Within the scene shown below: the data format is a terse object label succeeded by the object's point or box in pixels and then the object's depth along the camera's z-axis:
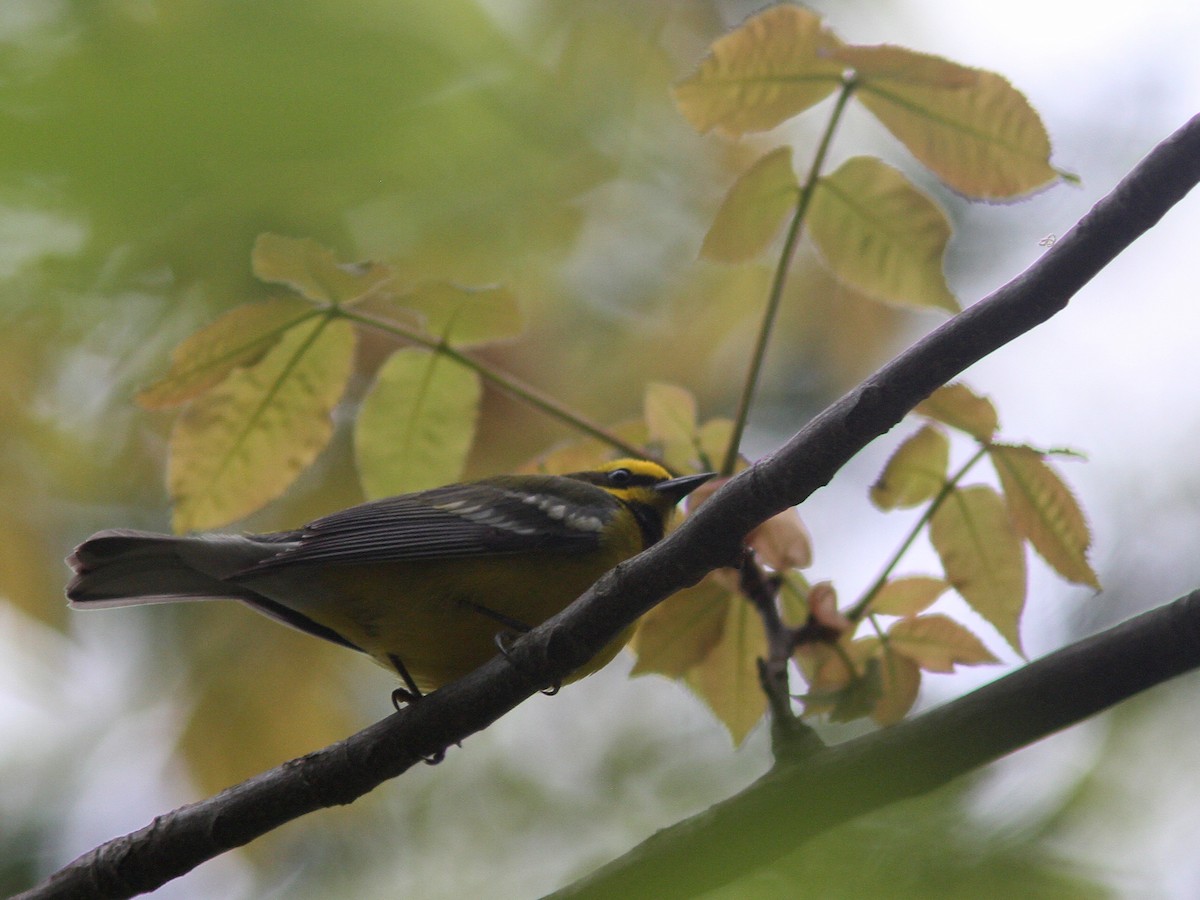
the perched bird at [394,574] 5.65
